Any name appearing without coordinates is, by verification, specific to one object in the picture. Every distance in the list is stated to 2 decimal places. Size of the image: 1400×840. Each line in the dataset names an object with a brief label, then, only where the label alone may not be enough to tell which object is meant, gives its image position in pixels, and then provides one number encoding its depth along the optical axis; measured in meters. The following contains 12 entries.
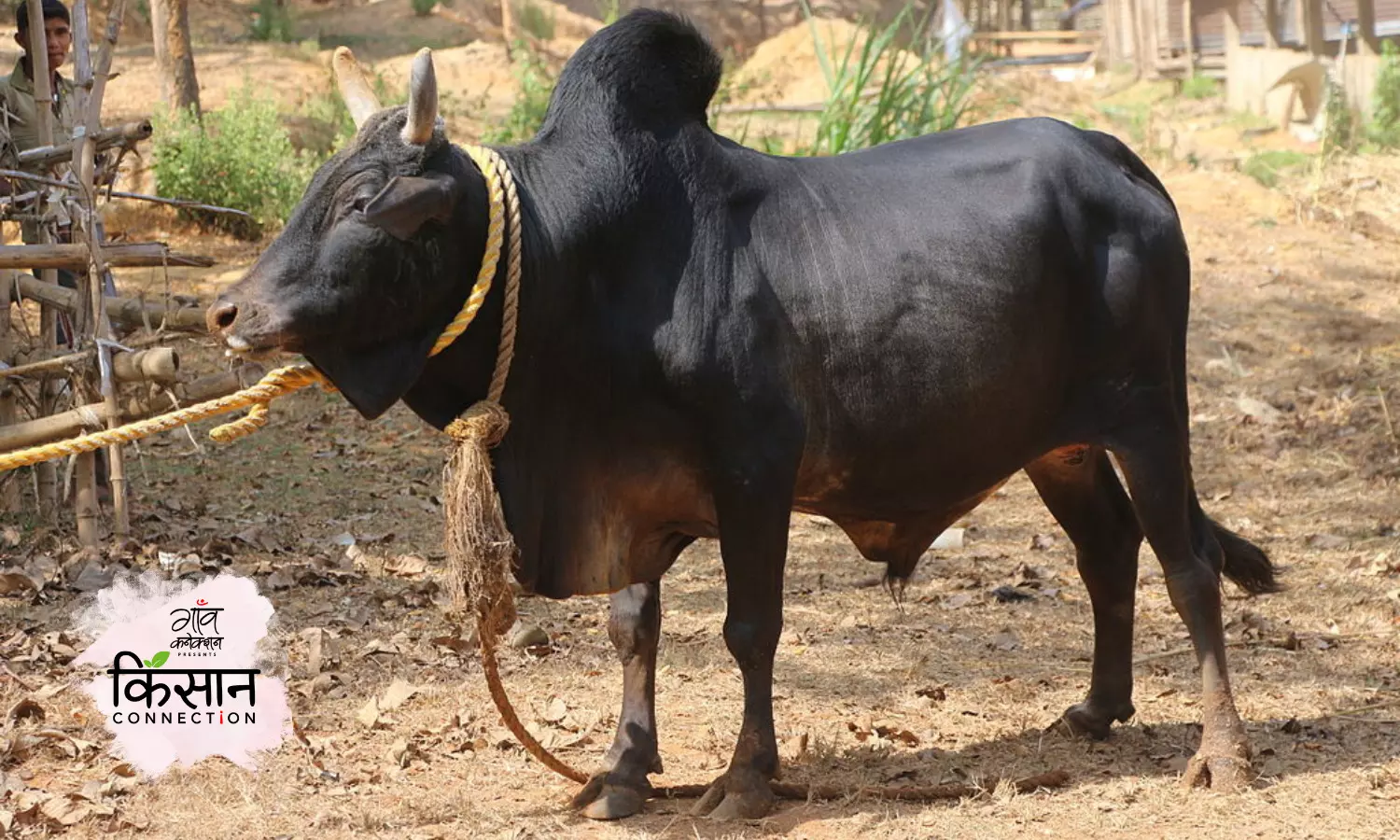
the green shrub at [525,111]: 13.59
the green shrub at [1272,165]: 15.22
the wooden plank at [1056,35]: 29.02
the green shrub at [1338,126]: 15.77
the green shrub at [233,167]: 13.03
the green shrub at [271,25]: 19.64
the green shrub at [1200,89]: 22.31
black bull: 3.89
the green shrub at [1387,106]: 16.31
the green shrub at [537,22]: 21.92
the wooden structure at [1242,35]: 20.89
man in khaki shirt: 7.49
